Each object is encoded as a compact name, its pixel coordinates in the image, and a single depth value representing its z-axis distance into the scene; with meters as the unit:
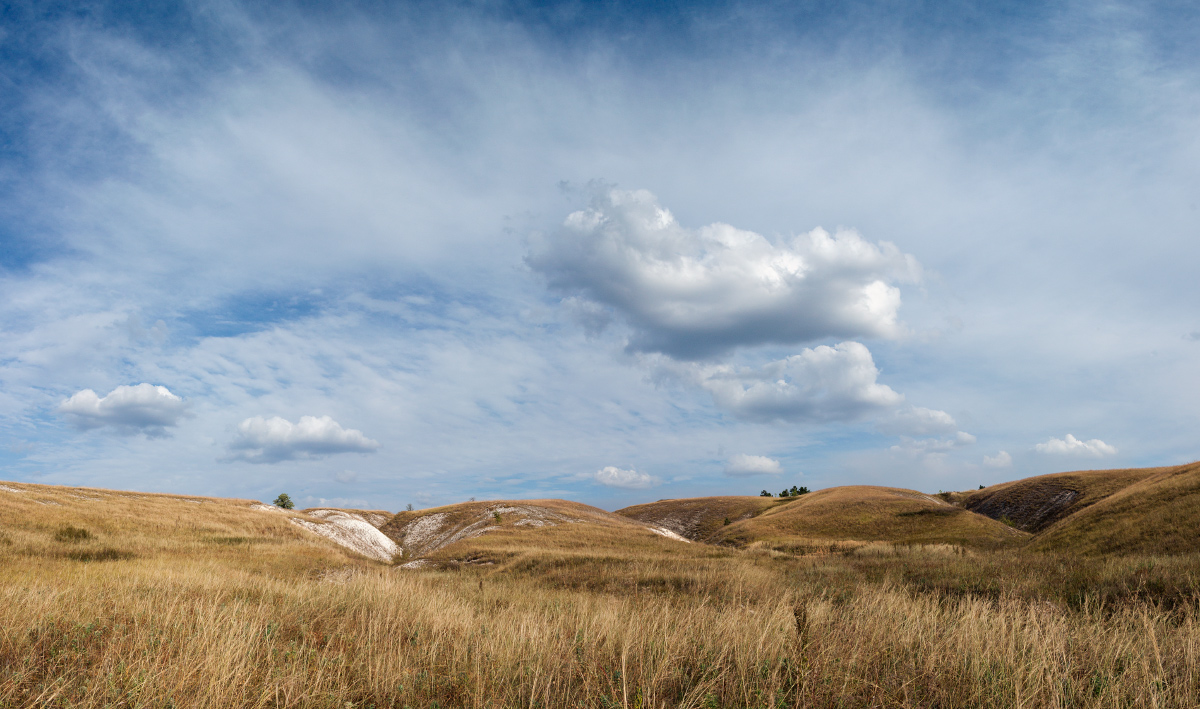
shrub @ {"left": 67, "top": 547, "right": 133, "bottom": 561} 20.24
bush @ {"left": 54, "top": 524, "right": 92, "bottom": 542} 24.25
